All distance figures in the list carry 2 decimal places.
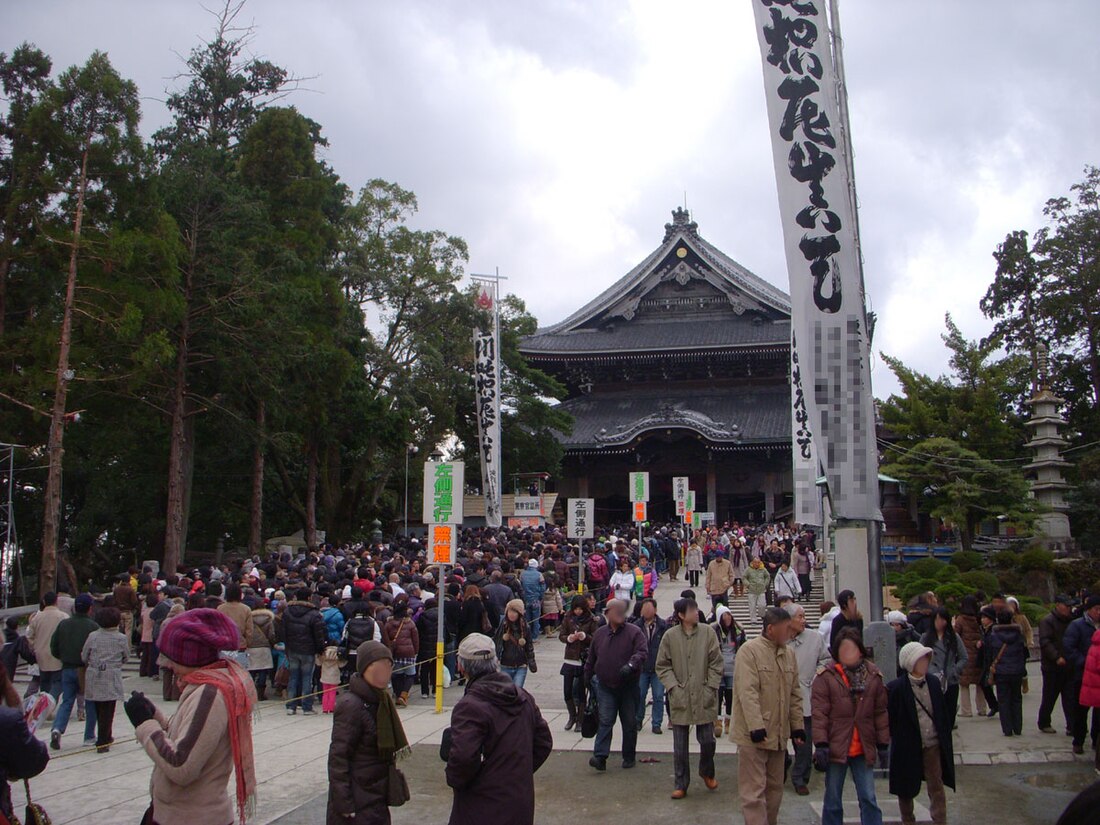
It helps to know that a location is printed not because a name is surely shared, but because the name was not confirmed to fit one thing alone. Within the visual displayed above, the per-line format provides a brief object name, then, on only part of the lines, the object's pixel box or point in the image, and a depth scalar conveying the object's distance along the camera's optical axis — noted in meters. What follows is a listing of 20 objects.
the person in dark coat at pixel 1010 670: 9.22
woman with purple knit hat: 3.81
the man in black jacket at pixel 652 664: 9.26
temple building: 36.56
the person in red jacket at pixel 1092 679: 7.75
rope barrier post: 10.80
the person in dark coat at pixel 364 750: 4.58
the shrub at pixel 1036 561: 19.94
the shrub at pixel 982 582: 16.86
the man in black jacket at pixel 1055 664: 8.88
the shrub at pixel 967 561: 20.72
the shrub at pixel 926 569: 18.92
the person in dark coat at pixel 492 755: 4.18
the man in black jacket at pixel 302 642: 10.88
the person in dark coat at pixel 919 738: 6.28
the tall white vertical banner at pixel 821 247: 7.86
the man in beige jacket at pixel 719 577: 15.64
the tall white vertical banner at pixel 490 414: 22.30
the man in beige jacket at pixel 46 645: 9.36
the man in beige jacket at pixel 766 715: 6.04
